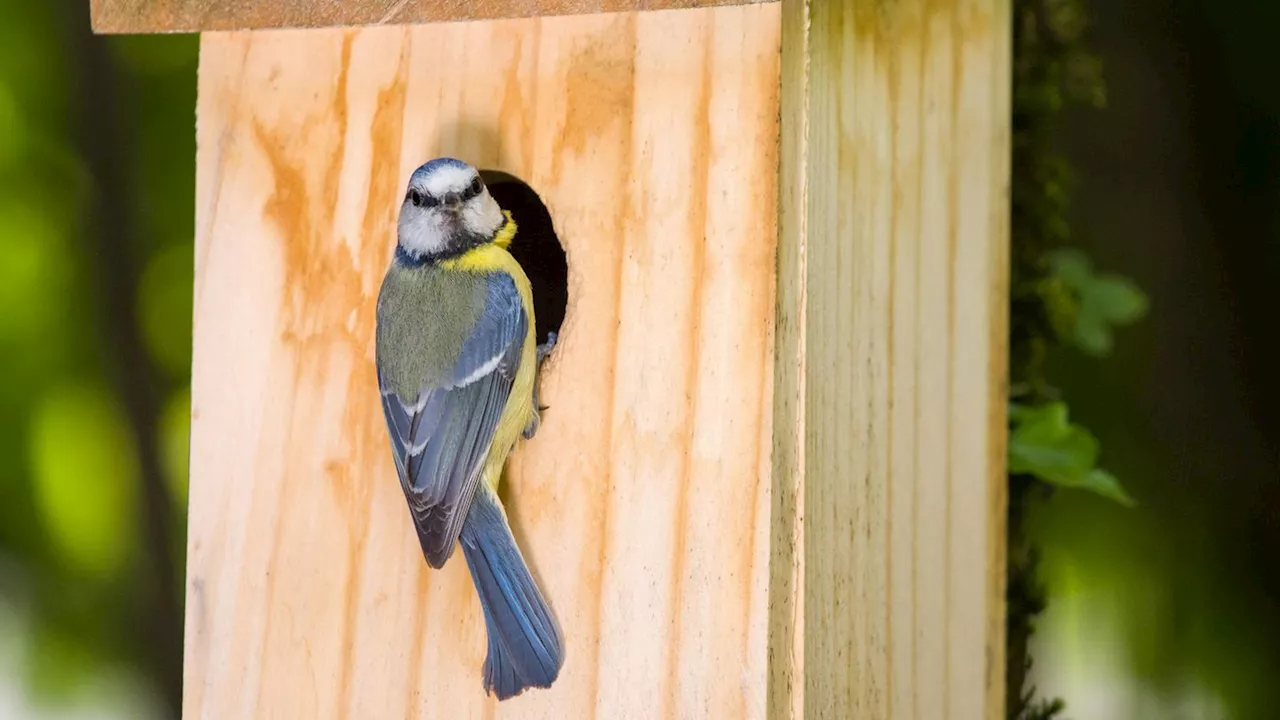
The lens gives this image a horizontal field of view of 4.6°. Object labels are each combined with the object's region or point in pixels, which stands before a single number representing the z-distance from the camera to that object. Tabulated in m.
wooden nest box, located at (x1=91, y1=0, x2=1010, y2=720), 3.38
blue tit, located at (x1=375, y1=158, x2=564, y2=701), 3.39
